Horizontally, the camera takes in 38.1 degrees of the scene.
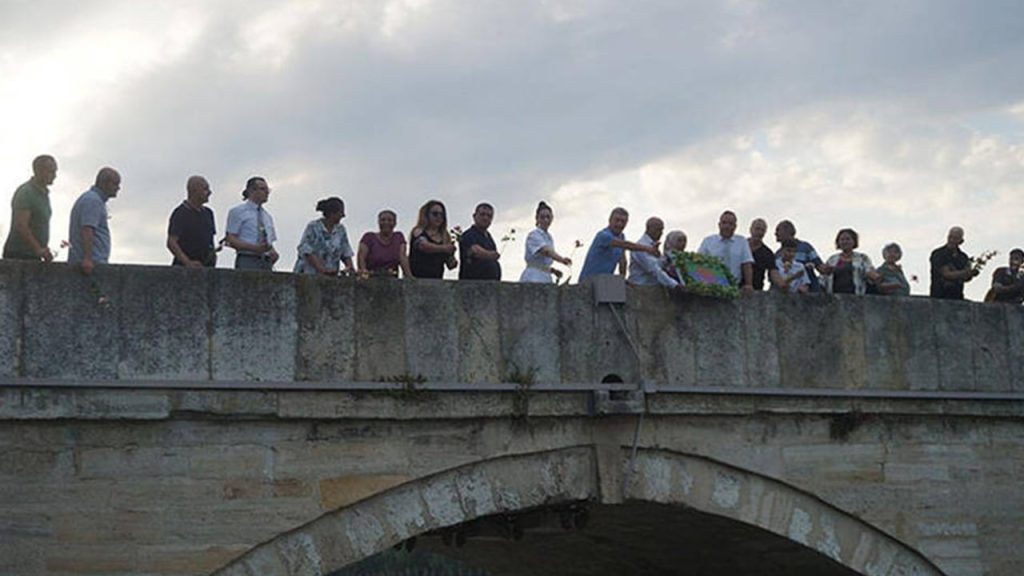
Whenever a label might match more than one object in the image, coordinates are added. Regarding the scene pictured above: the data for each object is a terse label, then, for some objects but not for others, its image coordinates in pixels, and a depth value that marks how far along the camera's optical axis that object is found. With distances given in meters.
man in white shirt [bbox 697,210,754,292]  10.62
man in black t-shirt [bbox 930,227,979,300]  11.95
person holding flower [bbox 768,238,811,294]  11.10
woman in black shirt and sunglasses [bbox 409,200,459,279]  9.55
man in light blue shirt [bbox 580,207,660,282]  10.09
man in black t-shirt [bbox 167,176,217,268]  8.79
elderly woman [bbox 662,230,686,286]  10.17
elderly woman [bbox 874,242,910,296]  11.81
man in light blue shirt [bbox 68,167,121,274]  8.27
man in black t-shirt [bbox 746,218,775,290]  11.11
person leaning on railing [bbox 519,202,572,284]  10.03
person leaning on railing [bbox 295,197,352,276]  9.26
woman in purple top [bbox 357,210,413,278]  9.48
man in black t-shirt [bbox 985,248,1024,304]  12.51
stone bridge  7.98
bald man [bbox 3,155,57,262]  8.15
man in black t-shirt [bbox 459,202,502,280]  9.73
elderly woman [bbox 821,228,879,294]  11.55
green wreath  9.91
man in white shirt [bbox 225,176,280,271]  9.10
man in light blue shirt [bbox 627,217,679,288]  10.09
